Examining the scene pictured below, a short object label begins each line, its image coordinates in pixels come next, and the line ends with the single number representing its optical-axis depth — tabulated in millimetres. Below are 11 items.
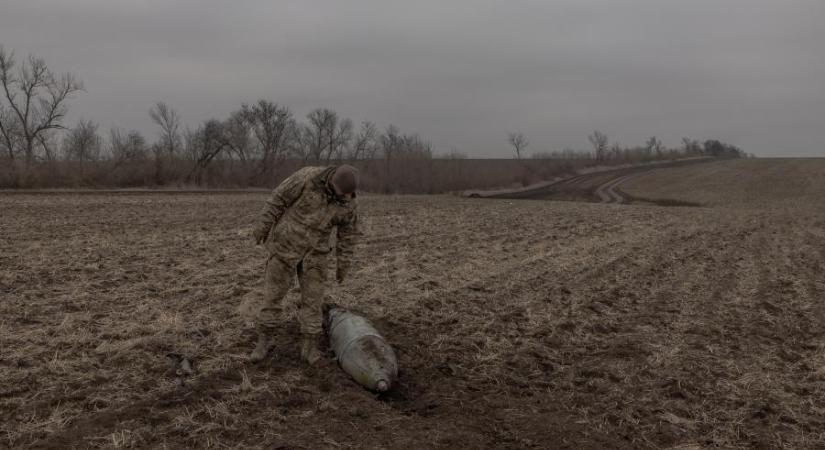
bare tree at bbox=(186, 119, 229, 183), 49969
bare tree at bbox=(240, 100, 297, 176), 60688
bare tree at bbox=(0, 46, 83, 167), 44656
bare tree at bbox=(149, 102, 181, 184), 44156
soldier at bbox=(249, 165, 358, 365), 5828
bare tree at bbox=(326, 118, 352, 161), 71000
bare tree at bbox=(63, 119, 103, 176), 51719
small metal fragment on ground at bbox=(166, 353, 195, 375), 5520
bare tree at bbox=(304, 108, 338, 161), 69750
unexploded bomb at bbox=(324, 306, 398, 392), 5457
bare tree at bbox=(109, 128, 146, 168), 44281
